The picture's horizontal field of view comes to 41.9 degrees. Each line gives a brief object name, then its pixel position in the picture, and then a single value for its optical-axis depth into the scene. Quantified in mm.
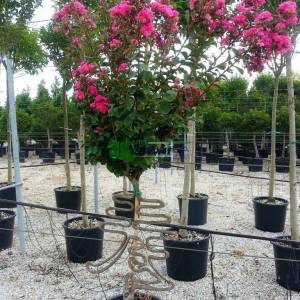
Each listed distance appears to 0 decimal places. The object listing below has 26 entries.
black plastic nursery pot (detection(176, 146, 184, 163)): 12664
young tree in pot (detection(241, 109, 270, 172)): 10555
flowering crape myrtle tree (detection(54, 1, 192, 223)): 1959
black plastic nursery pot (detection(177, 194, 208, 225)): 5129
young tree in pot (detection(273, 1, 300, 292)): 3244
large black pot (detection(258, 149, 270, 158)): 12500
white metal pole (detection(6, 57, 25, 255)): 3895
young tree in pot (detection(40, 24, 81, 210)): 5346
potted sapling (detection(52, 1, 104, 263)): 2738
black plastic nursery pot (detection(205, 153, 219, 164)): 11906
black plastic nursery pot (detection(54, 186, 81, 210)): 5864
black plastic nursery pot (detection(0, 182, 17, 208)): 6609
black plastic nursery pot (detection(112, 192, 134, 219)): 5660
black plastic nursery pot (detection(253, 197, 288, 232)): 4809
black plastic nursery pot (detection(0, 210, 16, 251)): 4195
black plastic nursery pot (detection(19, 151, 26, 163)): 13222
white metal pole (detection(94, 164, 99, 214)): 5250
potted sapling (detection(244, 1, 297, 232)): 4535
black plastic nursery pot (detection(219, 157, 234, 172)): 10570
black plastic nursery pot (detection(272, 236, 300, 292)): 3232
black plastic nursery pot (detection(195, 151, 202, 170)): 11745
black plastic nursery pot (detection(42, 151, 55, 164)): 12934
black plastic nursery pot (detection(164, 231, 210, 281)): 3451
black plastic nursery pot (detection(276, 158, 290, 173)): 10430
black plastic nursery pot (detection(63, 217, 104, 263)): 3877
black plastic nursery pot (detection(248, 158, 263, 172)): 10492
